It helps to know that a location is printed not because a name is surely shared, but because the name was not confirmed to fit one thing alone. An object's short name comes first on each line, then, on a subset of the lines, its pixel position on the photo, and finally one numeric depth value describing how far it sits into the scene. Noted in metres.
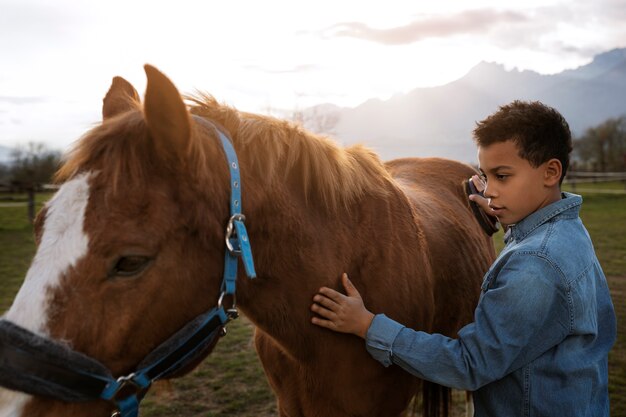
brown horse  1.44
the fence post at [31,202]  17.38
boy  1.76
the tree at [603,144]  45.06
